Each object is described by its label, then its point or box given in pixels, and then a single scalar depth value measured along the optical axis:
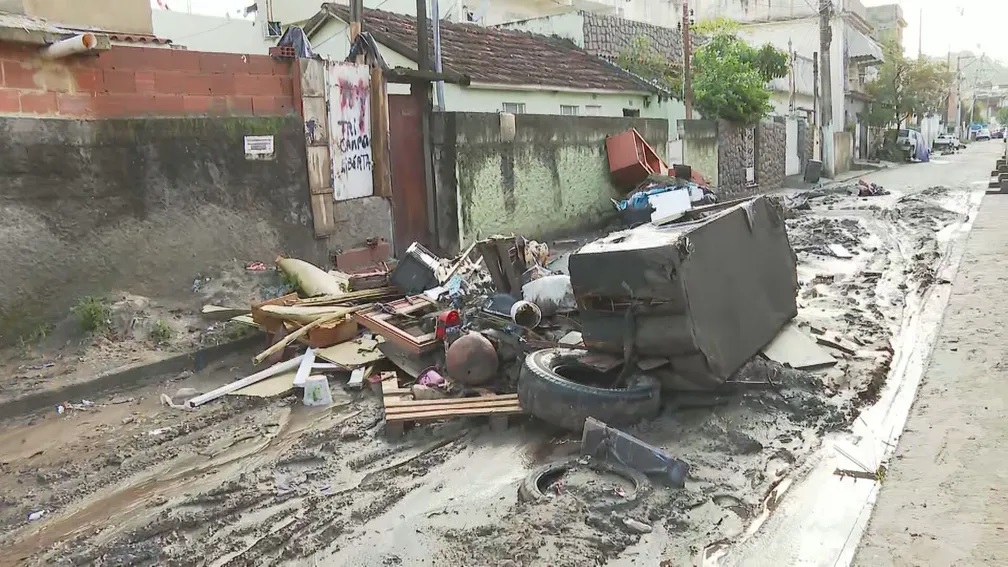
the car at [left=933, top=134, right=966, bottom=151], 51.46
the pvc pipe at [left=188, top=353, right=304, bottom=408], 6.00
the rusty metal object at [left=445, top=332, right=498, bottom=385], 5.74
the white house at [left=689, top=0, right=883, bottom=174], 38.59
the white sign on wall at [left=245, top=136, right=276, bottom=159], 8.25
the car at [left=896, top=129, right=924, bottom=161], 40.62
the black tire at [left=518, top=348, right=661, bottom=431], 4.81
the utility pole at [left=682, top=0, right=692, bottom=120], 18.78
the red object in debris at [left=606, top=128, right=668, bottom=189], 14.75
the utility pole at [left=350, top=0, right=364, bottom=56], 11.16
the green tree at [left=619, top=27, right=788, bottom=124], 20.88
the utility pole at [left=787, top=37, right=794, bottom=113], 32.28
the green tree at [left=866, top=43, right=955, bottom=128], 40.78
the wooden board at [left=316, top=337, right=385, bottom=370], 6.48
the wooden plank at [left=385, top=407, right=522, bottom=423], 5.14
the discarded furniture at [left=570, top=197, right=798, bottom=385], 4.61
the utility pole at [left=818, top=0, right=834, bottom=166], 28.14
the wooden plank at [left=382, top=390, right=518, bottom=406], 5.33
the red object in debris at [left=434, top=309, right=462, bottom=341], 6.40
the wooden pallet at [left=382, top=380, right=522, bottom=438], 5.13
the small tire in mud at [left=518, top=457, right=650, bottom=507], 3.92
